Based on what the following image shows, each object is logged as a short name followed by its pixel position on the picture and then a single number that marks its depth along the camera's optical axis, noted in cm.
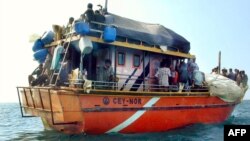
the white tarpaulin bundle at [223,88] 1457
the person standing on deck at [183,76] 1359
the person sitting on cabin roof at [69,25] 1158
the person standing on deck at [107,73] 1073
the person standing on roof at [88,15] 1038
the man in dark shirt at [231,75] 1747
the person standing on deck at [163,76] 1244
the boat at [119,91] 971
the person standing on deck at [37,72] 1217
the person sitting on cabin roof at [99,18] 1057
